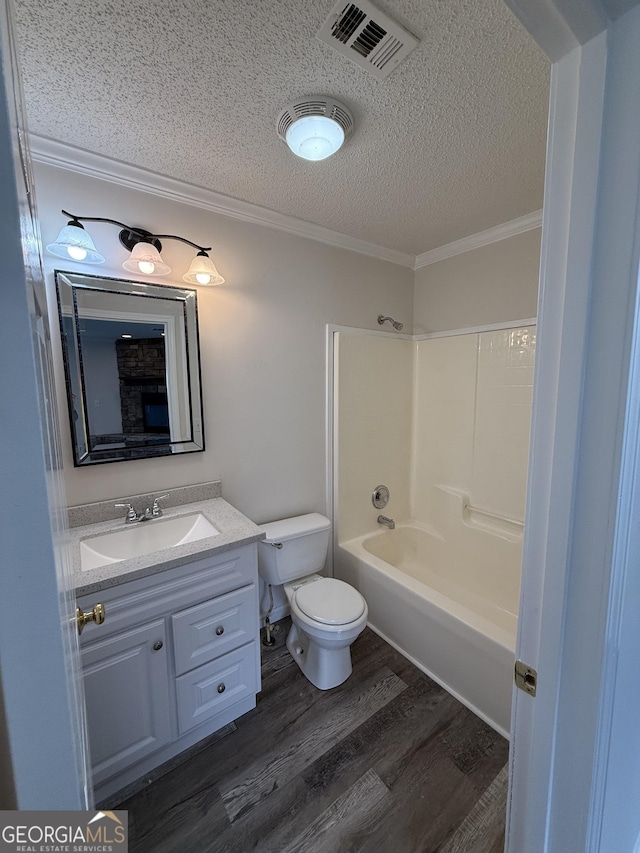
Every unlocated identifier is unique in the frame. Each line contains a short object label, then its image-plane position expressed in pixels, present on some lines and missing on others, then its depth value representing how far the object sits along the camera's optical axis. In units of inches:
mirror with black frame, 58.2
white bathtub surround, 74.7
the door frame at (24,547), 11.3
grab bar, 83.7
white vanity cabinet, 46.7
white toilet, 64.2
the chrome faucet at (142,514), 61.6
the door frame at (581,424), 20.0
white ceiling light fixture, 45.1
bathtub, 60.2
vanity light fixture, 51.6
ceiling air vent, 34.3
